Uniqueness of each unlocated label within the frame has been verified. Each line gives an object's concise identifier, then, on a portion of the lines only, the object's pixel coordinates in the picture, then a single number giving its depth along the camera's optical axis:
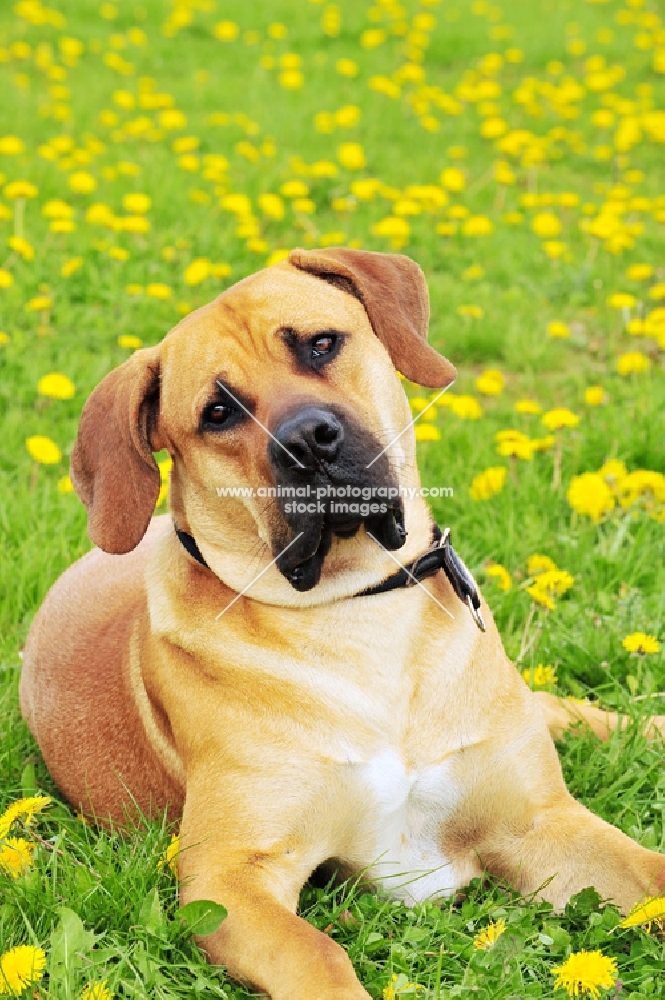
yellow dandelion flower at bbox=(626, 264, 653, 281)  5.95
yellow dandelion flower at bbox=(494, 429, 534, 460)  4.40
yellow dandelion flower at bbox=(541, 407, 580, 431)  4.50
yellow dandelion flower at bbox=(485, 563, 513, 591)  4.06
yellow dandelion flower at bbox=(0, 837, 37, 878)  2.91
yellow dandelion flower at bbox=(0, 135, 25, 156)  6.79
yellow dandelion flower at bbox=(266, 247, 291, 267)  6.18
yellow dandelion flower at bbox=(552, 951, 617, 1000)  2.47
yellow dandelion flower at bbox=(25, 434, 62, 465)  4.52
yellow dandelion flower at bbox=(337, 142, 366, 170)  7.46
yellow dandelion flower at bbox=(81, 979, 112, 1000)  2.43
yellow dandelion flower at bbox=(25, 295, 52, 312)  5.79
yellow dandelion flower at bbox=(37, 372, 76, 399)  4.91
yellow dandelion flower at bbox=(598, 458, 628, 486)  4.62
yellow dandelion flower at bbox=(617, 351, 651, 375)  5.27
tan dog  2.82
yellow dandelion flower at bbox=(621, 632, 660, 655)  3.69
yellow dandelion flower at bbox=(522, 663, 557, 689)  3.79
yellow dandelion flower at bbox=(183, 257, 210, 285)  6.00
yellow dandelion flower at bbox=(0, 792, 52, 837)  2.89
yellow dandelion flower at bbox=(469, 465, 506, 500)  4.62
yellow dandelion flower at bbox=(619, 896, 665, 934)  2.62
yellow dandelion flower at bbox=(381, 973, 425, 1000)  2.53
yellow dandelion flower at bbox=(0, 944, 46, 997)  2.45
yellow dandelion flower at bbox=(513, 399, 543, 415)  4.77
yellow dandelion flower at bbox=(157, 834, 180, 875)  2.88
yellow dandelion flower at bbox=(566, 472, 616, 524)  4.44
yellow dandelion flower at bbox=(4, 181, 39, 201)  6.30
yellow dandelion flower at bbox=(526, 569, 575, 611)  3.82
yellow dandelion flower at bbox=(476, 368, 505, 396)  4.89
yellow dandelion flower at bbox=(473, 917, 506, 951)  2.69
